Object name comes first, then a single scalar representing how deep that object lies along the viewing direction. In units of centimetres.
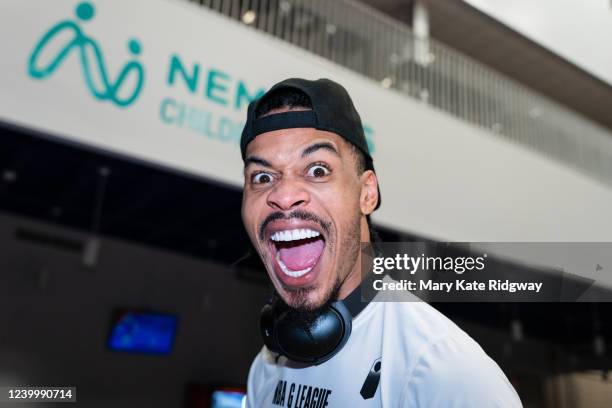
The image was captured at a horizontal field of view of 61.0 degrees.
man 89
